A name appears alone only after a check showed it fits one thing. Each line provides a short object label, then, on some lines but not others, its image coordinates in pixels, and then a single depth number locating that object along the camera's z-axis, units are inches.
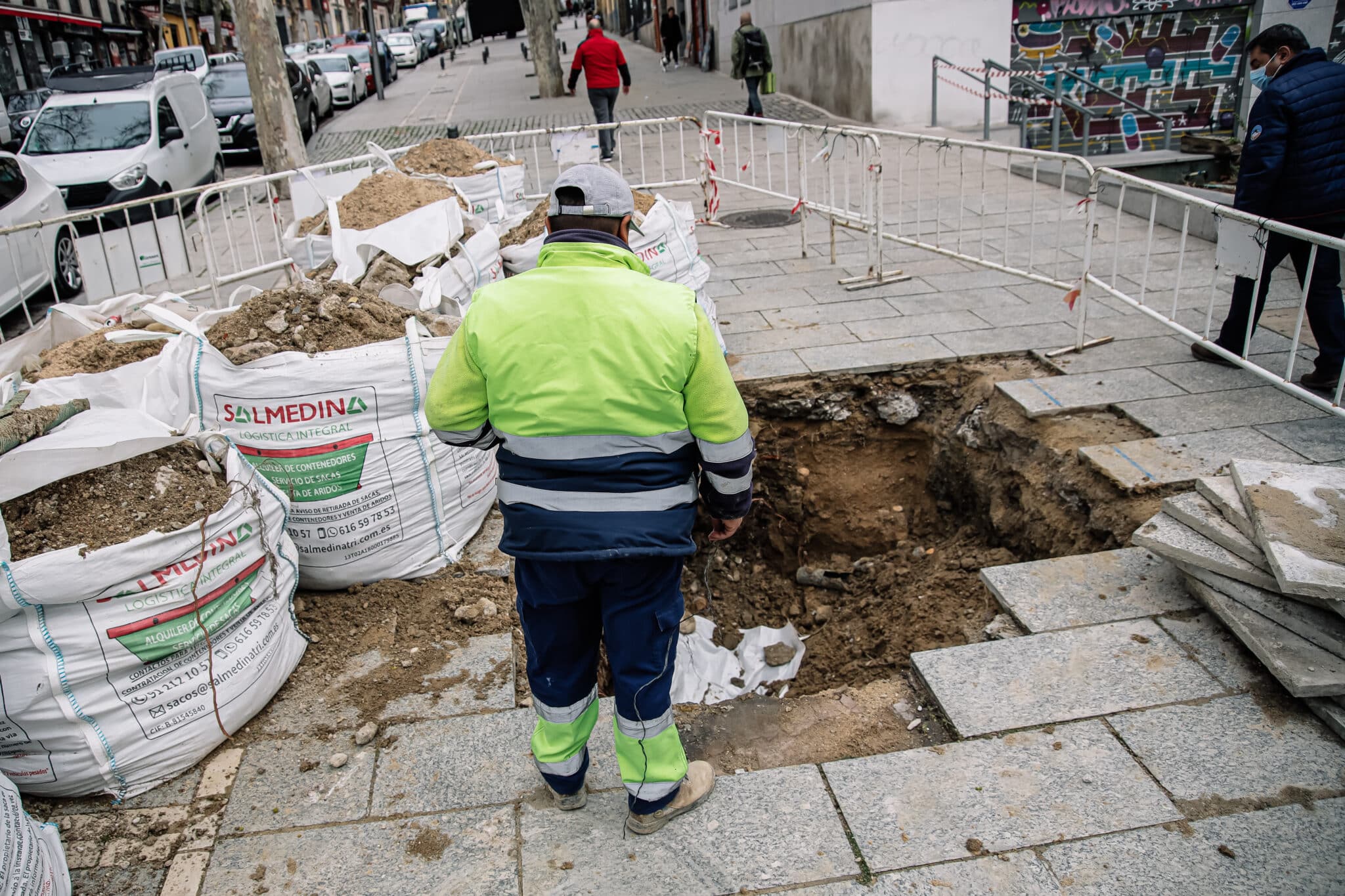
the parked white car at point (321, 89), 881.5
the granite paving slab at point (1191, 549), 125.6
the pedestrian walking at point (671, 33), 1111.5
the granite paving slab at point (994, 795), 101.1
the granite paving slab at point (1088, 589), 136.4
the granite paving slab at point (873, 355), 226.5
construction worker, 91.2
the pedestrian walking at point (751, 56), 607.5
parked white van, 455.8
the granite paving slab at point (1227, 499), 129.6
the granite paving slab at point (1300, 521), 116.0
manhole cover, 395.2
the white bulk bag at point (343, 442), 149.2
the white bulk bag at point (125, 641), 109.6
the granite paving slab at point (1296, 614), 116.4
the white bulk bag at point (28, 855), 90.0
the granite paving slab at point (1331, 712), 109.6
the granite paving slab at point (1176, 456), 163.5
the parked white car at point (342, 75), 984.3
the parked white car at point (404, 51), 1544.0
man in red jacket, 556.4
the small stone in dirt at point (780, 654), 172.9
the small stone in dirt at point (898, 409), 220.7
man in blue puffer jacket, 187.2
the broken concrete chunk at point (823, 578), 201.3
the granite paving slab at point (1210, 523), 126.7
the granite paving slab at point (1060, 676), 118.6
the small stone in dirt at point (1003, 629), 138.1
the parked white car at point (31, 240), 325.7
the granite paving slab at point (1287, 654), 111.2
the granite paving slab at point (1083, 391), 193.9
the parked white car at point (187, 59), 784.9
